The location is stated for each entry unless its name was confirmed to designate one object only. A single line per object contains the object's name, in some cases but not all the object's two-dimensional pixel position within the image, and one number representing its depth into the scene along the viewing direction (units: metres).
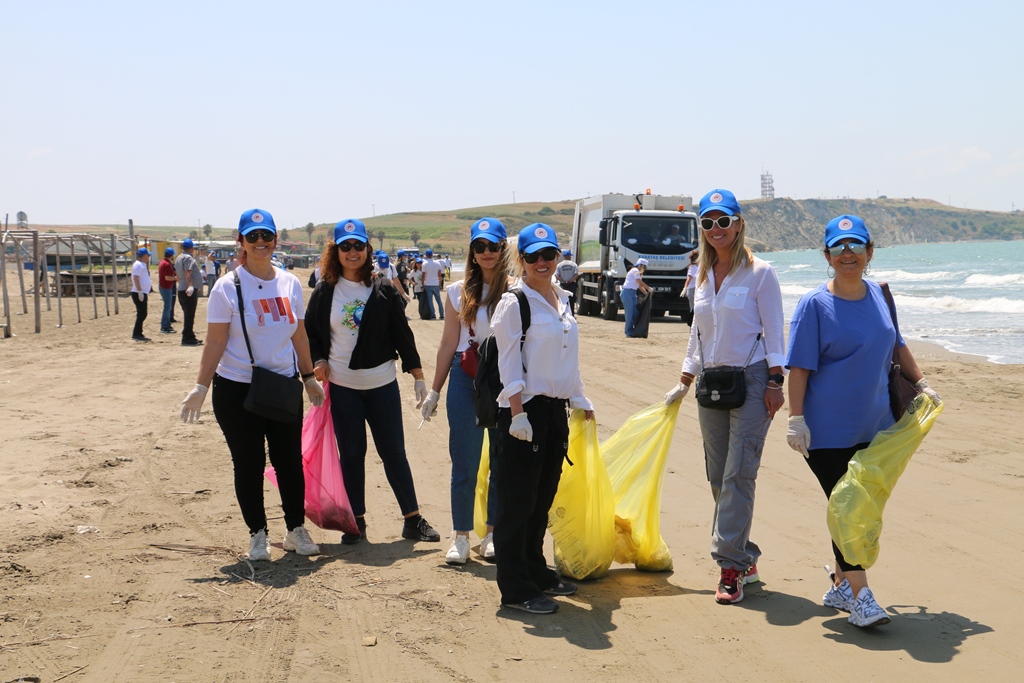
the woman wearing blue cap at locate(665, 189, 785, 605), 4.60
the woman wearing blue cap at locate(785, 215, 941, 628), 4.30
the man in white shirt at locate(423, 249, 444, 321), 23.23
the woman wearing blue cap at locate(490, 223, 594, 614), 4.37
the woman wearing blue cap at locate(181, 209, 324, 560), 5.14
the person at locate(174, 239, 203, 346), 17.17
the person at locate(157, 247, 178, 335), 18.73
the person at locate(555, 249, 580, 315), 22.77
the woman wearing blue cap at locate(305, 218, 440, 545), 5.57
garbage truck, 23.41
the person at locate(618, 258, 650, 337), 19.38
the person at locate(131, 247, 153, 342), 18.08
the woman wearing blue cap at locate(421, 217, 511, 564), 5.11
